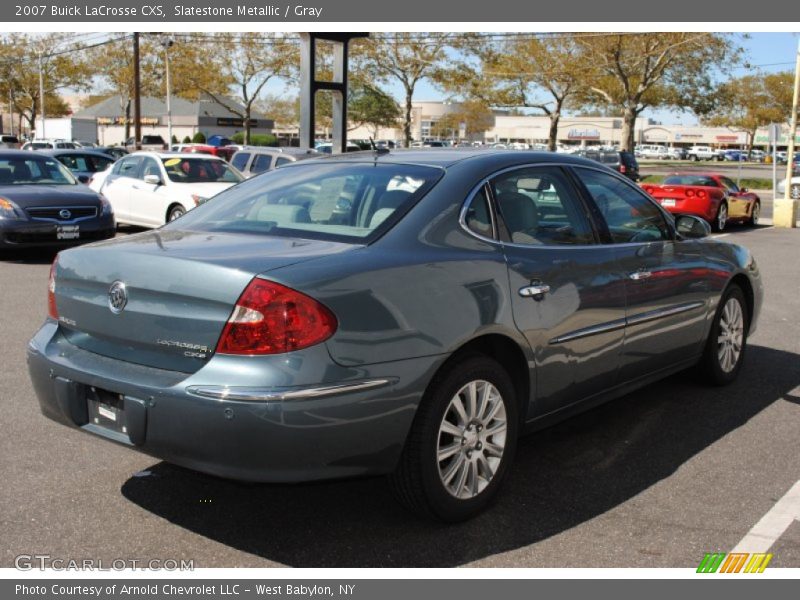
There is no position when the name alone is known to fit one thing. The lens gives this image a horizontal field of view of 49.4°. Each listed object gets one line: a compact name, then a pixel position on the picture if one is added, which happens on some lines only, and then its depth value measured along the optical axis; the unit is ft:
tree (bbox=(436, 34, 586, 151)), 157.79
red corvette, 62.69
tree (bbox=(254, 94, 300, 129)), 332.00
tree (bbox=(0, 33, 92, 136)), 225.56
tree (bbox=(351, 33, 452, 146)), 157.38
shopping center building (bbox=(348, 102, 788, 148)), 385.91
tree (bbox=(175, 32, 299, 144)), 173.88
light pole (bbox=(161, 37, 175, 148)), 128.36
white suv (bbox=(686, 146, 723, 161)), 338.34
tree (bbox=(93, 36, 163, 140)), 198.70
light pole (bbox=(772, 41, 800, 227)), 72.33
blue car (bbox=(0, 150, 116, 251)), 38.14
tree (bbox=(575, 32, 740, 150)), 141.79
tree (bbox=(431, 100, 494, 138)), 305.38
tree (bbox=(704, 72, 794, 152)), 273.54
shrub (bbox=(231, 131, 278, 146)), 219.00
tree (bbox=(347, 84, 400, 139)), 245.04
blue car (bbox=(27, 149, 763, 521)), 10.63
